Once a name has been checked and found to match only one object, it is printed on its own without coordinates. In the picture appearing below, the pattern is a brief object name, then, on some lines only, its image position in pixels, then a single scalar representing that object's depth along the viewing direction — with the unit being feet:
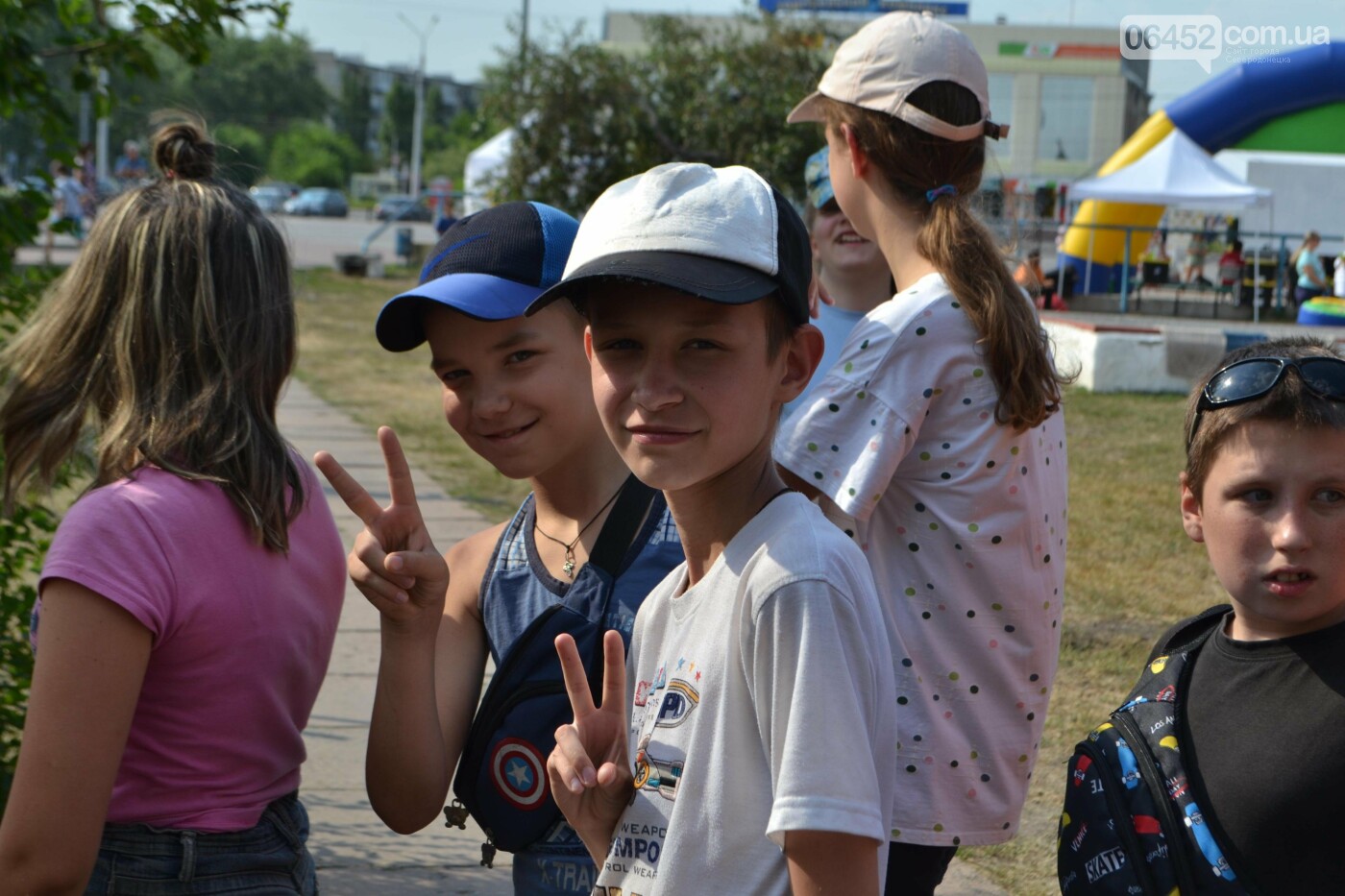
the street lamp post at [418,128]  211.18
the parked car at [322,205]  221.46
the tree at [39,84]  10.64
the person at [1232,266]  77.51
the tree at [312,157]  286.87
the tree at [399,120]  339.16
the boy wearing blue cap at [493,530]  6.50
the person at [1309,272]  69.51
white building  225.35
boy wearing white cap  4.68
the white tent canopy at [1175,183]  68.18
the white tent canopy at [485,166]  67.79
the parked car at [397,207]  187.05
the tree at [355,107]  378.73
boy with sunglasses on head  5.79
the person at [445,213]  105.81
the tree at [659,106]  55.88
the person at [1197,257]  85.46
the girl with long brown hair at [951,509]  7.16
